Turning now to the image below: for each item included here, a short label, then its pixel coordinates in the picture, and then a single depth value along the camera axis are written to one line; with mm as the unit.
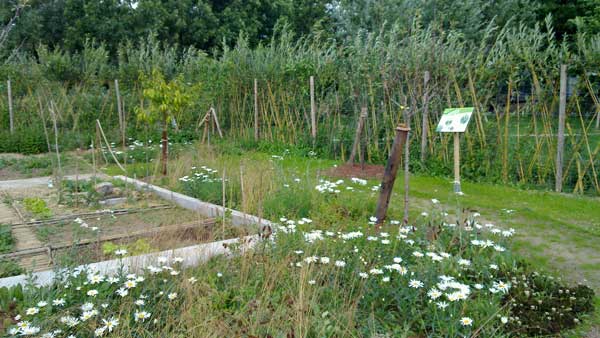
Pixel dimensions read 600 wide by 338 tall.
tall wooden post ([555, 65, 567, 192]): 6609
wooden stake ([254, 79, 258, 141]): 11218
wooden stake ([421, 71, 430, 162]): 7928
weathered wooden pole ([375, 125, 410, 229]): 4422
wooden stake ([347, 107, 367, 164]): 7410
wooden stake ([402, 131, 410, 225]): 4045
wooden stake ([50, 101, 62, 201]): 5738
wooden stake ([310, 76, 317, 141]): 9859
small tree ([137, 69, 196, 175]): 7133
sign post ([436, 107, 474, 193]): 5090
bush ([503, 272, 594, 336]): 2754
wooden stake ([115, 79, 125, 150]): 12136
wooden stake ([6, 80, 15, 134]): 11688
